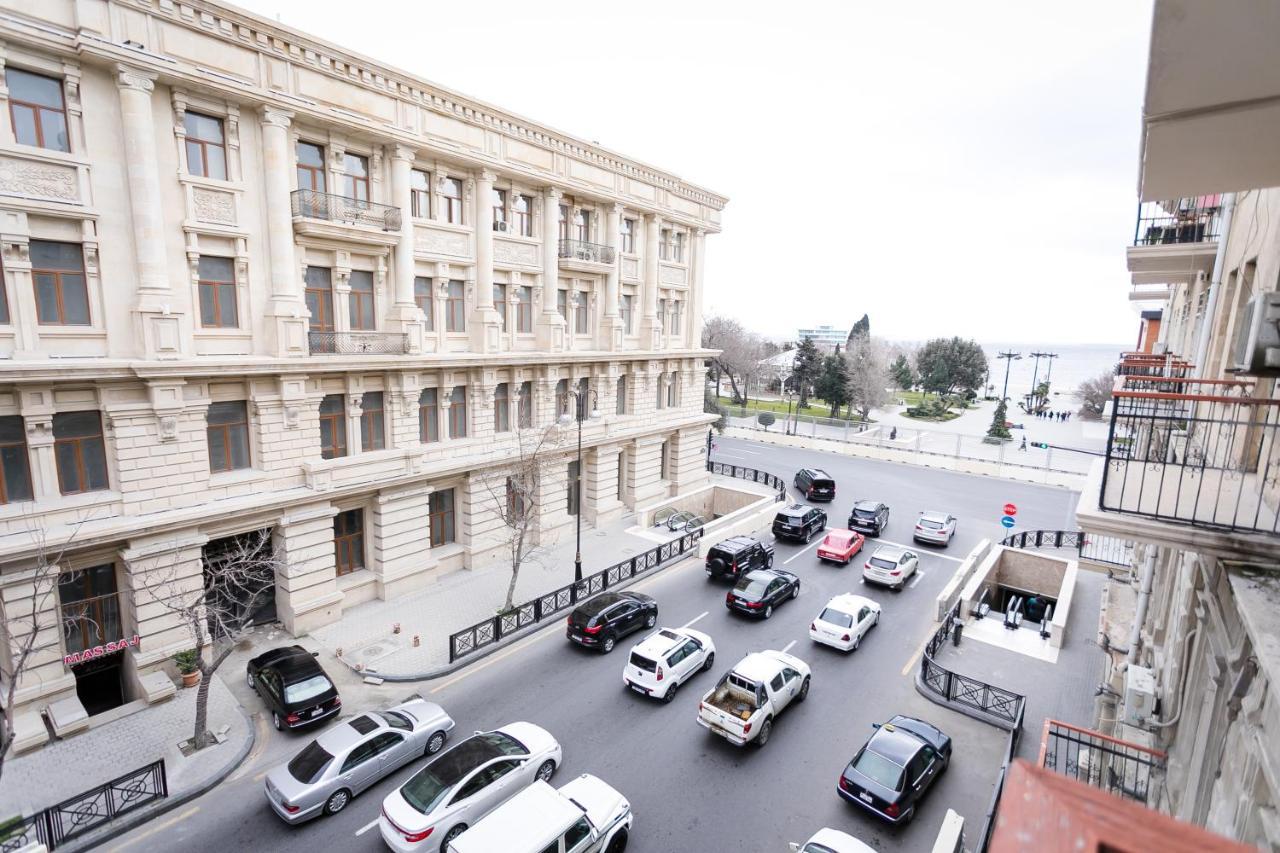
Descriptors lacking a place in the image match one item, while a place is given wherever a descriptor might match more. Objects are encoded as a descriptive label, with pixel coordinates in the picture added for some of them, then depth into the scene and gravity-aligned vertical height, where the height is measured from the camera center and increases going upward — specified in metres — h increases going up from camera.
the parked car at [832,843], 10.27 -8.01
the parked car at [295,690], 14.65 -8.33
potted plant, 16.38 -8.57
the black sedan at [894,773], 12.02 -8.17
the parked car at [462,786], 10.98 -8.17
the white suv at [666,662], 15.94 -8.16
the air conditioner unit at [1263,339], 5.50 +0.12
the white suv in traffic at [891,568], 23.17 -8.10
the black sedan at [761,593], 20.62 -8.17
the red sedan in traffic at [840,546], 25.89 -8.26
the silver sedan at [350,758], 11.93 -8.39
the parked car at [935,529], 28.34 -8.10
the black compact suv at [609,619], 18.17 -8.11
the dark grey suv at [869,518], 29.80 -8.08
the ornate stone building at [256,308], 14.80 +0.55
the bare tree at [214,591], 13.92 -6.85
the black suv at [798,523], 28.23 -7.99
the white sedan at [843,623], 18.56 -8.17
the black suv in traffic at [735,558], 23.45 -8.00
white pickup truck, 14.10 -8.11
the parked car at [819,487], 35.31 -7.93
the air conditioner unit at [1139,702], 10.10 -5.46
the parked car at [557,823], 9.84 -7.66
